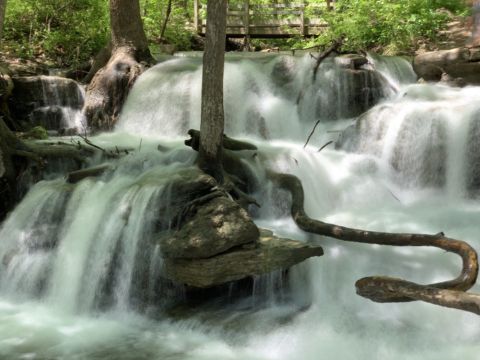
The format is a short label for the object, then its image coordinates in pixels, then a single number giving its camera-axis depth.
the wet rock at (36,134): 10.22
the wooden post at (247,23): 18.91
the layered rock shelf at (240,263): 5.77
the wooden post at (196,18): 19.88
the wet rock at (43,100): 11.40
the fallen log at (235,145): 8.39
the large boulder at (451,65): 10.32
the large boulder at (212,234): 5.80
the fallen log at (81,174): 7.95
